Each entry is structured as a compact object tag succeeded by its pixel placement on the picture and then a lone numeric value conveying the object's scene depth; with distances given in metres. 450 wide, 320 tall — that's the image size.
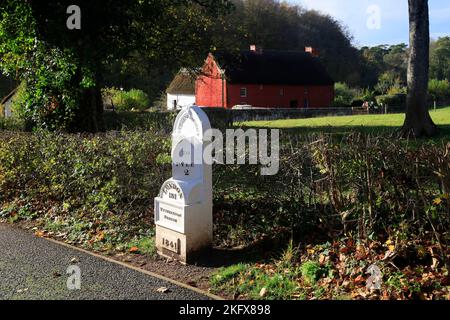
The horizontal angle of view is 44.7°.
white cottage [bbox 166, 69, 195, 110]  63.81
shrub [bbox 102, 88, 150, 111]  42.56
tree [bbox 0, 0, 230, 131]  13.45
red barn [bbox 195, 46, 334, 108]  58.38
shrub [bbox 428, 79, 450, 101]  56.19
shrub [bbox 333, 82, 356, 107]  62.84
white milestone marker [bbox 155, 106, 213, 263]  7.02
